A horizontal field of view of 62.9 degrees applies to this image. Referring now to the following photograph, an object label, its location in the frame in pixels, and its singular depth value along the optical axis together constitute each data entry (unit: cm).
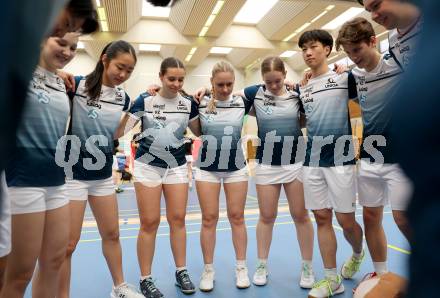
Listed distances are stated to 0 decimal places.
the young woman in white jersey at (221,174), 318
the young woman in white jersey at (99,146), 245
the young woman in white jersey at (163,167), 297
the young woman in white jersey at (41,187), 174
